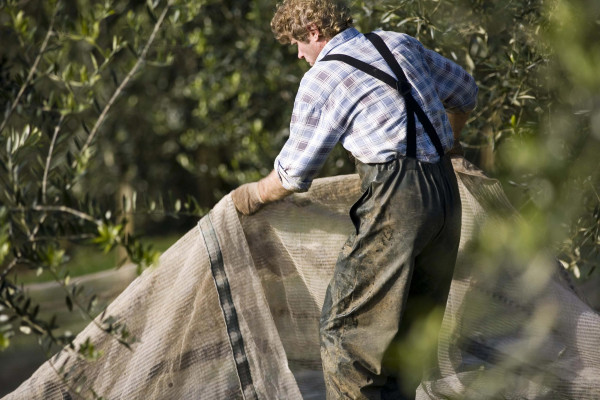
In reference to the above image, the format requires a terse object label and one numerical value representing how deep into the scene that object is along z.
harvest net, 7.75
